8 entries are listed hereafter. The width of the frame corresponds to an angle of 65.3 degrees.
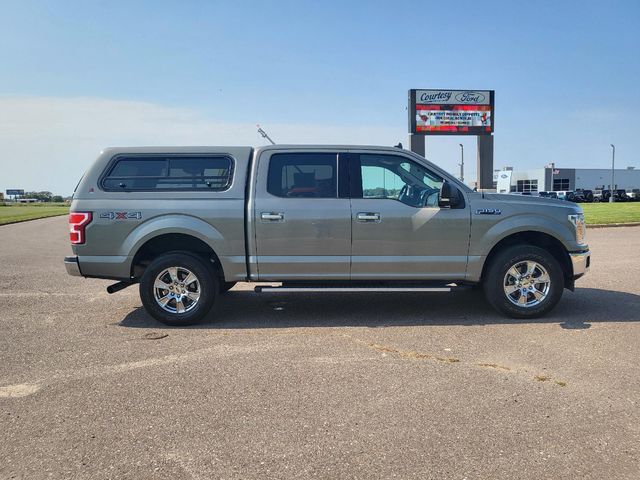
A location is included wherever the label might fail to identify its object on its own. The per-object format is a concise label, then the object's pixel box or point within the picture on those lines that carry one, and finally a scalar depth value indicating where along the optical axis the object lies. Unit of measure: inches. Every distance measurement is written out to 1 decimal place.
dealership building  3125.0
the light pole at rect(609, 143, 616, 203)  2228.1
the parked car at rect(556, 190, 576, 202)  2218.8
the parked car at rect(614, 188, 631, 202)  2353.6
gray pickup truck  226.1
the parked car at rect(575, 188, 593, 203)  2289.7
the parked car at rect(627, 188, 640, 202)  2439.2
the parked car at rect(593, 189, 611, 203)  2402.8
